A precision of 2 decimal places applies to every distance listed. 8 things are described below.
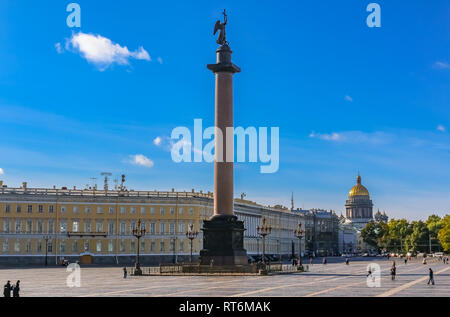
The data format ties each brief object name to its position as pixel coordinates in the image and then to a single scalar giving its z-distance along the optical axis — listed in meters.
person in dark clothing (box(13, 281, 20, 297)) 30.73
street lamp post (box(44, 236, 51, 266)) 91.77
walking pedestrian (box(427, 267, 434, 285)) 43.92
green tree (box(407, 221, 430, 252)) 168.75
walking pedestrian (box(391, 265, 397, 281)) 50.14
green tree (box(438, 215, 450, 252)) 125.61
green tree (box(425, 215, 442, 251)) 168.50
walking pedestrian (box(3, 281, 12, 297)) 30.75
